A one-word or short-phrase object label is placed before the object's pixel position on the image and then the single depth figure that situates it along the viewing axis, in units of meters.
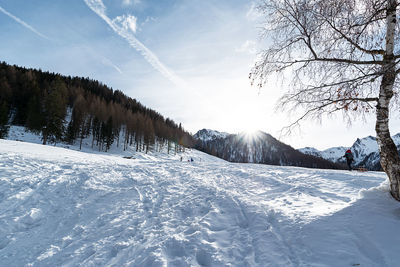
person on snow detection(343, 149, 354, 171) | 14.69
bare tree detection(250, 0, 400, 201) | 3.90
